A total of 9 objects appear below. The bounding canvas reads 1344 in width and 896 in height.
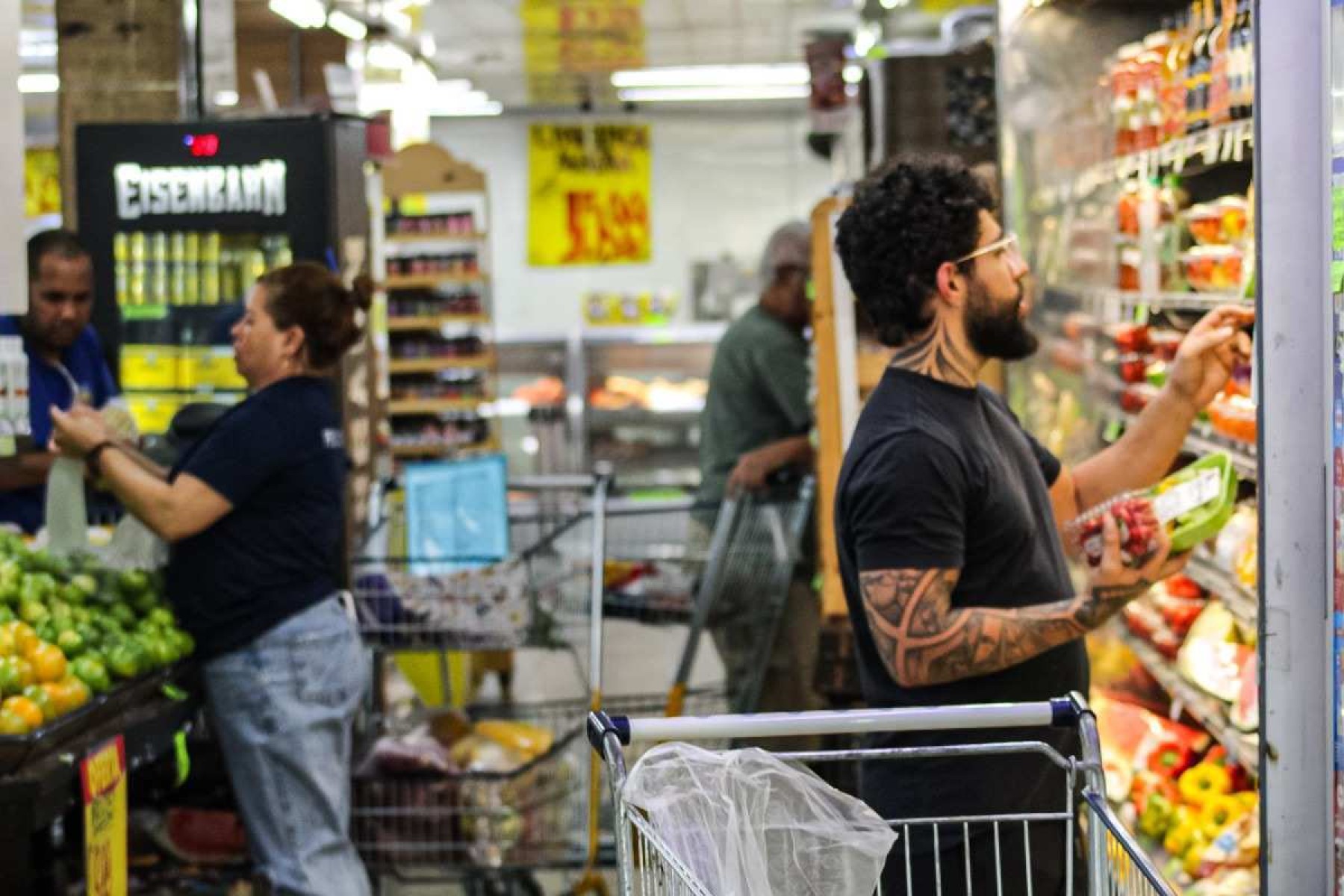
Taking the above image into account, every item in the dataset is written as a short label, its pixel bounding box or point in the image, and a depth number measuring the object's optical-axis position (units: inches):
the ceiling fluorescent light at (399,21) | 388.8
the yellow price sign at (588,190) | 592.7
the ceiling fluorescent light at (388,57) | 429.4
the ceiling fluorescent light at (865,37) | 401.5
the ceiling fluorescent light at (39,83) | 499.8
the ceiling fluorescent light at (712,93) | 561.6
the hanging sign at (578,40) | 398.3
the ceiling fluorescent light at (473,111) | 588.1
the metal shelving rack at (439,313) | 420.5
